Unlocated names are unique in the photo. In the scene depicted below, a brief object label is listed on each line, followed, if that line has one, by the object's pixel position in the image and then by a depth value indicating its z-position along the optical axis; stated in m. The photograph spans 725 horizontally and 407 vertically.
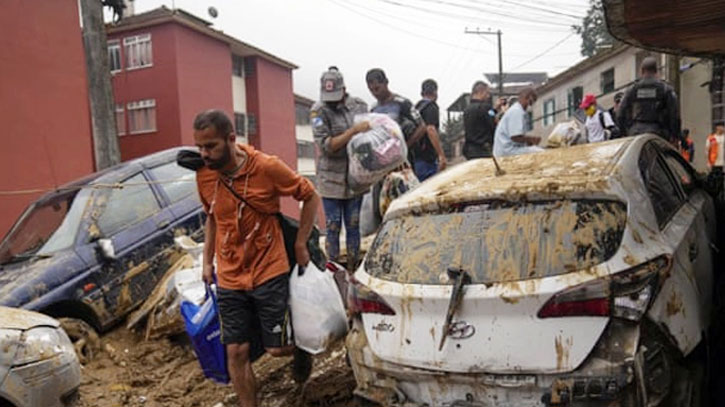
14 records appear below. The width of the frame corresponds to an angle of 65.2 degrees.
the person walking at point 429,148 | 6.92
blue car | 5.09
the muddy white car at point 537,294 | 2.35
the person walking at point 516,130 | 6.43
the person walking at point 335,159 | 5.20
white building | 16.59
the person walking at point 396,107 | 6.41
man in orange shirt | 3.46
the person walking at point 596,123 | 7.62
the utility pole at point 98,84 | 10.30
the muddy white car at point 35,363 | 3.03
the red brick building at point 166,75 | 24.19
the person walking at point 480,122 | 7.33
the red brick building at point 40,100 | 13.02
